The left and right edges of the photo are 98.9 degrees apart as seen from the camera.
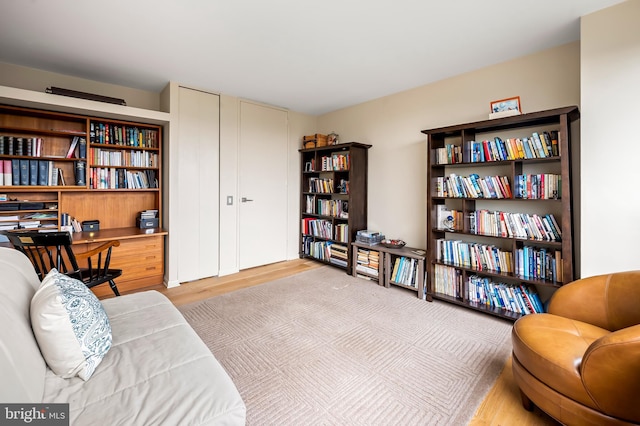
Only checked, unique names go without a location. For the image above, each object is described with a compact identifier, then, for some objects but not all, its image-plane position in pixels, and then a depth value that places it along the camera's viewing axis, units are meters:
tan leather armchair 1.08
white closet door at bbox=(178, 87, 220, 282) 3.45
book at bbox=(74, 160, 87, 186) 3.08
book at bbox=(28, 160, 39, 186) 2.83
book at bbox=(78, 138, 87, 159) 3.06
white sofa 0.90
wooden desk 3.00
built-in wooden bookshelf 2.81
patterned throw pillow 1.08
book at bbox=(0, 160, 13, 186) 2.72
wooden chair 2.12
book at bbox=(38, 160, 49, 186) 2.89
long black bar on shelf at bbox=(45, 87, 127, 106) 2.70
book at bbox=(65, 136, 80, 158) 3.04
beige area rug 1.52
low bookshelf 3.09
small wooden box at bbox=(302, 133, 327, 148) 4.39
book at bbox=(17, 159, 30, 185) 2.77
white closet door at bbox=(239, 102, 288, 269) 4.04
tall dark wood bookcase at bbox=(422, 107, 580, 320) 2.25
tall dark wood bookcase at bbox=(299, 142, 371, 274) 3.94
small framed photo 2.49
